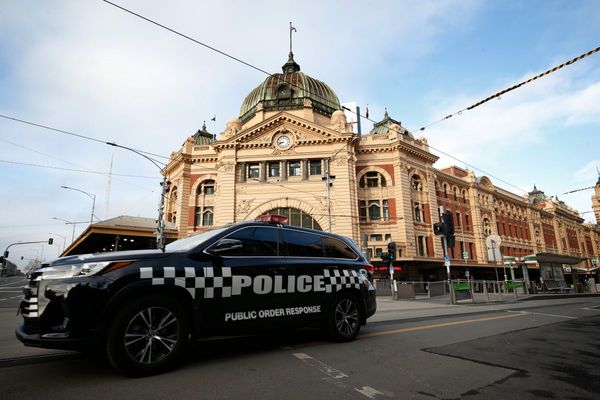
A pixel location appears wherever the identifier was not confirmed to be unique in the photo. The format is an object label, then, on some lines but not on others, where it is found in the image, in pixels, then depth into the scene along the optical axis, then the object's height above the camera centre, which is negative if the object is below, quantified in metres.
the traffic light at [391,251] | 19.83 +1.49
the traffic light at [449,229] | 13.98 +1.94
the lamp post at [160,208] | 18.99 +4.54
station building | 31.78 +9.89
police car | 3.45 -0.18
